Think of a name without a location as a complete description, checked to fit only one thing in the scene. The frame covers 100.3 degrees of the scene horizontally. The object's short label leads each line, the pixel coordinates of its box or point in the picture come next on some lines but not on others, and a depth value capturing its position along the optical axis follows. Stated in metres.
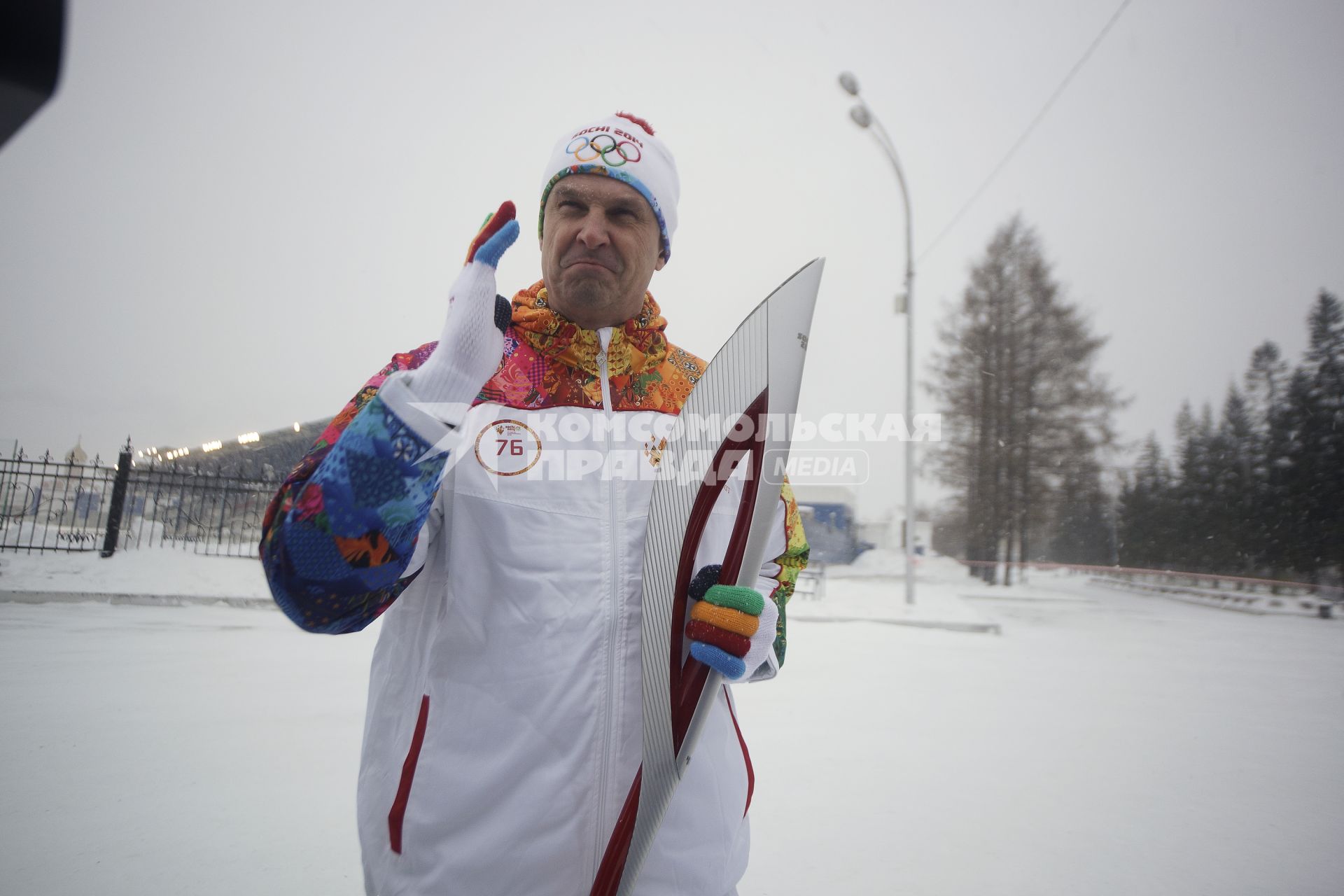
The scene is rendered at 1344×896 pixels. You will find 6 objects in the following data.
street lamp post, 8.84
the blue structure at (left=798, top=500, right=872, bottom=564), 26.84
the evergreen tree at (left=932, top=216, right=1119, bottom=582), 16.75
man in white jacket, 0.75
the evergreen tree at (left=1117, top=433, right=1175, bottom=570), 19.53
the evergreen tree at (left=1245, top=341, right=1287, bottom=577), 13.04
